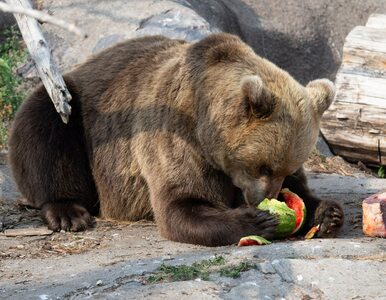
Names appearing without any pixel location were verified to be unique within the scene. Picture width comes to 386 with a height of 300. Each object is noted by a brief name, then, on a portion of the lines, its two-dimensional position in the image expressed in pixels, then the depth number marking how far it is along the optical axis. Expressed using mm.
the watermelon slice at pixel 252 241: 10672
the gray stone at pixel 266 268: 8925
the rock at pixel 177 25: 21437
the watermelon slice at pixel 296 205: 11609
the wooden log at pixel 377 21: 19016
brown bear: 11234
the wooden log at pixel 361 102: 17797
